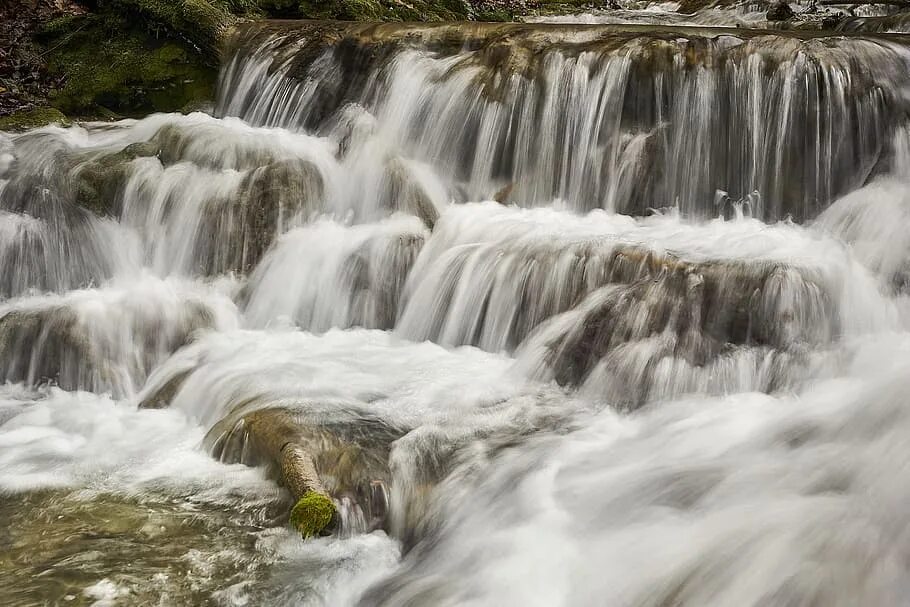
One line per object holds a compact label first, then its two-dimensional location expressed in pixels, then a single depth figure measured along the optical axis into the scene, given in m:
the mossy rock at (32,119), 9.06
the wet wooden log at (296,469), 4.03
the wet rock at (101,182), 7.68
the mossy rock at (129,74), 9.94
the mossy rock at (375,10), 11.23
